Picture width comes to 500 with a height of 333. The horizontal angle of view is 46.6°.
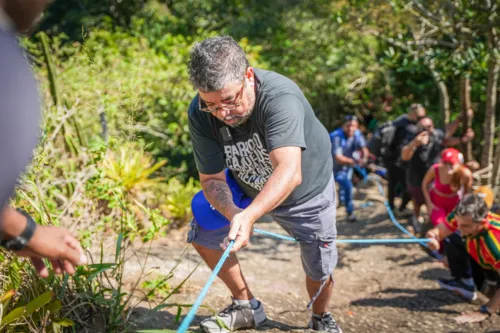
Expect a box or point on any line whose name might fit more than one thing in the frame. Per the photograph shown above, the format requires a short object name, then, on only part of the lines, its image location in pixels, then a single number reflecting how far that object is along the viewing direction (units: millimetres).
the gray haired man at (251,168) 2695
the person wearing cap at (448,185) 5652
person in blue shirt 7727
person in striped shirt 4309
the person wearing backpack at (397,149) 7246
